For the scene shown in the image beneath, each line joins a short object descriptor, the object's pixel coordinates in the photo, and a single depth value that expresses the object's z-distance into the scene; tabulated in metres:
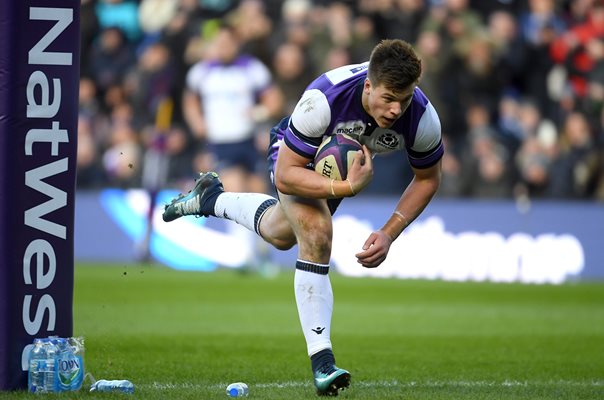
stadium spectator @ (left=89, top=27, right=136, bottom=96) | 41.50
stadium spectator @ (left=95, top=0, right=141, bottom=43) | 42.69
